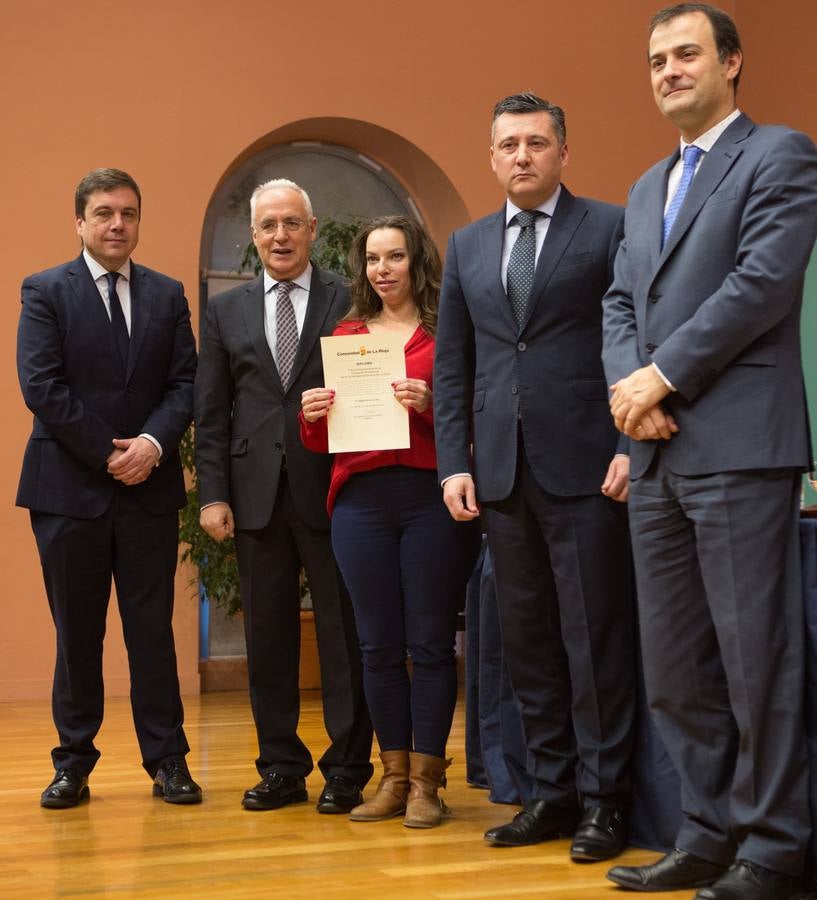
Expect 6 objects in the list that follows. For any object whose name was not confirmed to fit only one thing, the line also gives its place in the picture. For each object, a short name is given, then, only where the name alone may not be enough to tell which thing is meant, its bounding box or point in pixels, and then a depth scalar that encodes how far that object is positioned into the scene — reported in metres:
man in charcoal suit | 3.26
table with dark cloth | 2.34
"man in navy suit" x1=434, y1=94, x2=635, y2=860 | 2.70
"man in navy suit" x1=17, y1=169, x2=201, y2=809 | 3.38
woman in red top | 3.04
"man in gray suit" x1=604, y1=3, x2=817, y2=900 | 2.24
